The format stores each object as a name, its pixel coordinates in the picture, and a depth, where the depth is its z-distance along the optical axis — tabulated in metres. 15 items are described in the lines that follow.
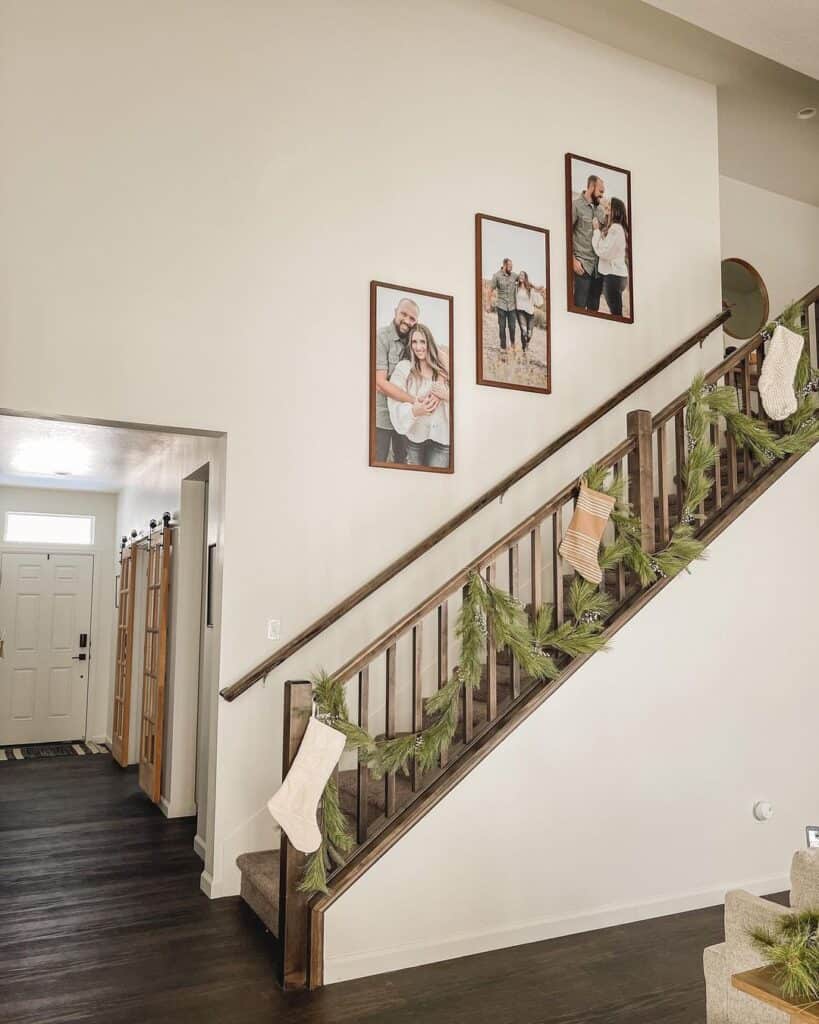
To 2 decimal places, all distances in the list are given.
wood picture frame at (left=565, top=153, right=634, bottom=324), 5.73
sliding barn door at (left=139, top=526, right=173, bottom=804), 6.34
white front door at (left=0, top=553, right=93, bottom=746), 8.98
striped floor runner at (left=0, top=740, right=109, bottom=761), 8.39
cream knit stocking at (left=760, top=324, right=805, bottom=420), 4.89
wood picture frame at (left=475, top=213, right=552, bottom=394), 5.36
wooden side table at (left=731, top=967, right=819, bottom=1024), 1.80
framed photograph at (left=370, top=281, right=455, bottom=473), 4.96
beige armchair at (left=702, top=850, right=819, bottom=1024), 2.30
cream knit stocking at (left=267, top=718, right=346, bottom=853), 3.36
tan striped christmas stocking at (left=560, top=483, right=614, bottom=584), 4.09
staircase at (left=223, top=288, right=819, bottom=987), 3.43
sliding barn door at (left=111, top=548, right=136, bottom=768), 7.87
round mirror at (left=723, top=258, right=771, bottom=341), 7.42
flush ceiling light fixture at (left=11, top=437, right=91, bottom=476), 6.48
